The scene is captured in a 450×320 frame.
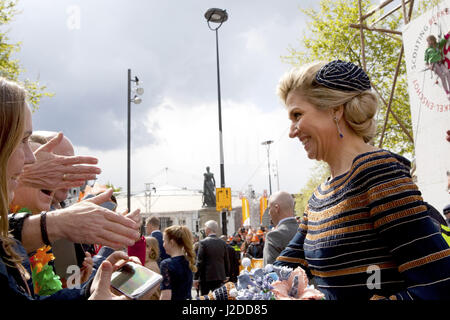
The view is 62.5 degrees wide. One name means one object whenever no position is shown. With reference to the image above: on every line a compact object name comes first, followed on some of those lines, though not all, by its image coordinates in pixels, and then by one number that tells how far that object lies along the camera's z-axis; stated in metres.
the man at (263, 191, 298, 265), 4.23
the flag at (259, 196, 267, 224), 17.32
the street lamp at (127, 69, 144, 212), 12.98
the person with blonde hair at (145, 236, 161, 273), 5.82
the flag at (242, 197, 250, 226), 18.06
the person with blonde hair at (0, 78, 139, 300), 1.13
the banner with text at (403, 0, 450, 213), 5.20
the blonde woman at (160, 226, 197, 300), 4.67
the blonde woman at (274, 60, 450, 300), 1.10
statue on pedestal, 18.03
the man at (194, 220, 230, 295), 7.11
